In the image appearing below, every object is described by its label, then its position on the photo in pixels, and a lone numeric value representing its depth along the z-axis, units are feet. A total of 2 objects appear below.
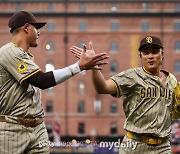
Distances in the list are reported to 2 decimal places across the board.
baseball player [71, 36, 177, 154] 38.11
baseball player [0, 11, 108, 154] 32.42
